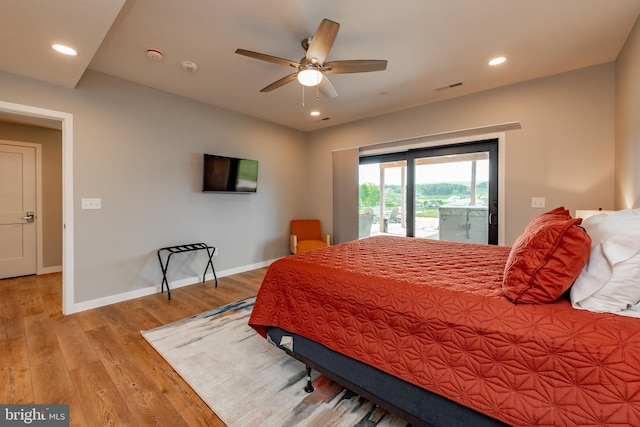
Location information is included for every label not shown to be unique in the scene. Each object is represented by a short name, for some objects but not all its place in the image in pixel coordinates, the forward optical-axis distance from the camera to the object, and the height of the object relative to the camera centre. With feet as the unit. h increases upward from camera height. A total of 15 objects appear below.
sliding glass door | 12.25 +1.02
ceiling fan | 6.43 +4.15
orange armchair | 16.21 -1.52
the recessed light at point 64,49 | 7.14 +4.50
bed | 2.90 -1.79
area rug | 5.01 -3.92
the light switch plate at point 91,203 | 9.85 +0.26
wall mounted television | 12.92 +1.92
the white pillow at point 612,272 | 3.29 -0.78
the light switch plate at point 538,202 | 10.59 +0.41
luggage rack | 11.43 -1.86
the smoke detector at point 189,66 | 9.21 +5.22
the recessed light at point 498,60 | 8.95 +5.28
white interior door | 13.51 -0.05
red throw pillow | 3.57 -0.73
